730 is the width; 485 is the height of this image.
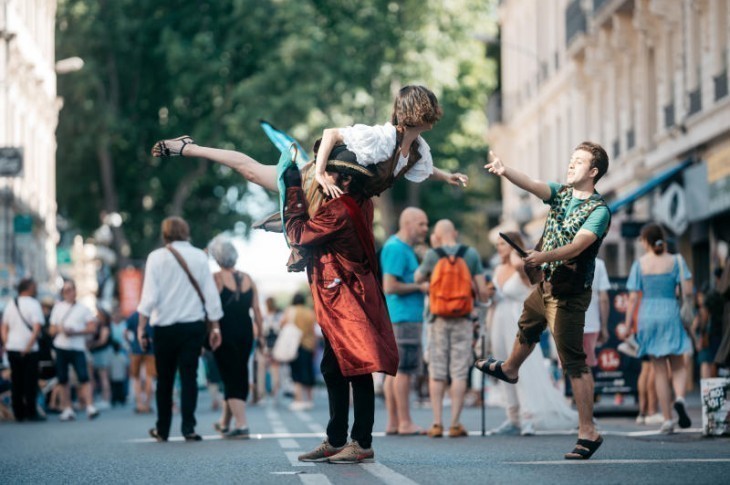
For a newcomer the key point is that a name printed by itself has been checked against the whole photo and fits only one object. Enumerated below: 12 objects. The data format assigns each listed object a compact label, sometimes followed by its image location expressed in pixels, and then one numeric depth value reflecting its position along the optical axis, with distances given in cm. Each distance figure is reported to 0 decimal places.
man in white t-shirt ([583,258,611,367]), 1540
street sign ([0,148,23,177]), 3338
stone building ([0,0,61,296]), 4275
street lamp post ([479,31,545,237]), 4739
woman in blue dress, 1462
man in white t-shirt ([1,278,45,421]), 2130
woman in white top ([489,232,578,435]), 1480
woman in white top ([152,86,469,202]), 990
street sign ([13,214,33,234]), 3616
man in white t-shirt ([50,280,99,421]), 2178
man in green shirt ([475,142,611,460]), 1052
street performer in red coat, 998
